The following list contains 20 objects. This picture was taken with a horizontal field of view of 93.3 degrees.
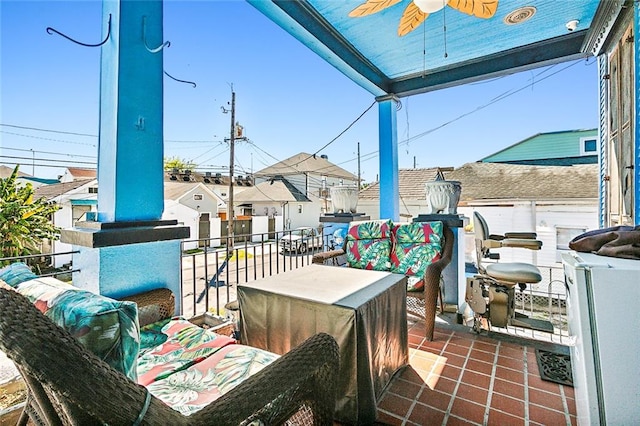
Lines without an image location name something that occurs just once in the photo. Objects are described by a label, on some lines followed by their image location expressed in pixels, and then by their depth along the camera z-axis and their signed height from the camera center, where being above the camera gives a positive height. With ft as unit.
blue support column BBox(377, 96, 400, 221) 16.02 +3.09
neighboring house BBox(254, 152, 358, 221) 77.49 +12.07
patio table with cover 5.21 -1.95
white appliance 3.66 -1.54
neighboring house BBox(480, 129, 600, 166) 35.27 +8.43
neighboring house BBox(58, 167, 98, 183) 79.31 +12.32
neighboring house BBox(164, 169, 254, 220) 72.18 +10.17
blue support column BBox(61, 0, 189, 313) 6.16 +1.12
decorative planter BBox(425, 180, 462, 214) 11.48 +0.87
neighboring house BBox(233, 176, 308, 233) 68.87 +3.24
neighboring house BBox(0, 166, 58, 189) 69.31 +10.15
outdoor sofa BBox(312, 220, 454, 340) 9.46 -1.12
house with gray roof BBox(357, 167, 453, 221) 40.19 +3.44
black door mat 6.75 -3.60
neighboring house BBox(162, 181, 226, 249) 54.03 +2.71
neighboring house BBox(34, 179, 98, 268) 41.96 +2.68
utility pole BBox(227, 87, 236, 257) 42.70 +10.88
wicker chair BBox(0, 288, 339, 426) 1.87 -1.20
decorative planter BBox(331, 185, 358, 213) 14.16 +0.96
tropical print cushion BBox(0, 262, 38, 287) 3.60 -0.68
